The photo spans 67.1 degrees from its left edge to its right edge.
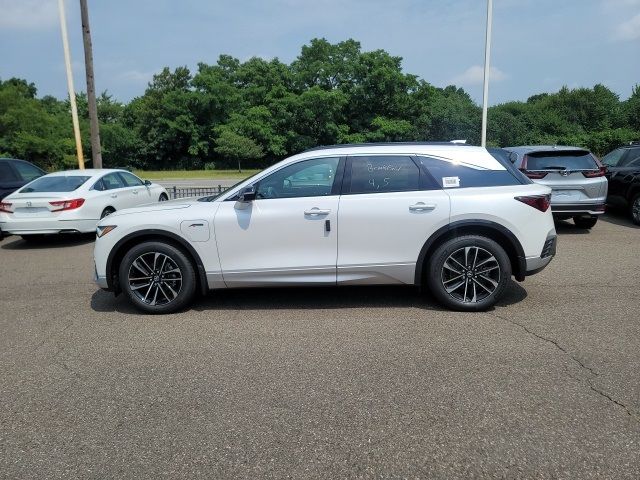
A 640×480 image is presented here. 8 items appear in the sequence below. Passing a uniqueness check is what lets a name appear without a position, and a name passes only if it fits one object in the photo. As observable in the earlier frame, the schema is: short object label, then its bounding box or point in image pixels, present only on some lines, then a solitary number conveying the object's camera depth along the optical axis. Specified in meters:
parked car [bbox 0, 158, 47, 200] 10.33
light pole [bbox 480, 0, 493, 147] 17.64
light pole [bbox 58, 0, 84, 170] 13.96
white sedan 8.85
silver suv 8.59
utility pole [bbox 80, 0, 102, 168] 14.73
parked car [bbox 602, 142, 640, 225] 9.80
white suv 4.81
